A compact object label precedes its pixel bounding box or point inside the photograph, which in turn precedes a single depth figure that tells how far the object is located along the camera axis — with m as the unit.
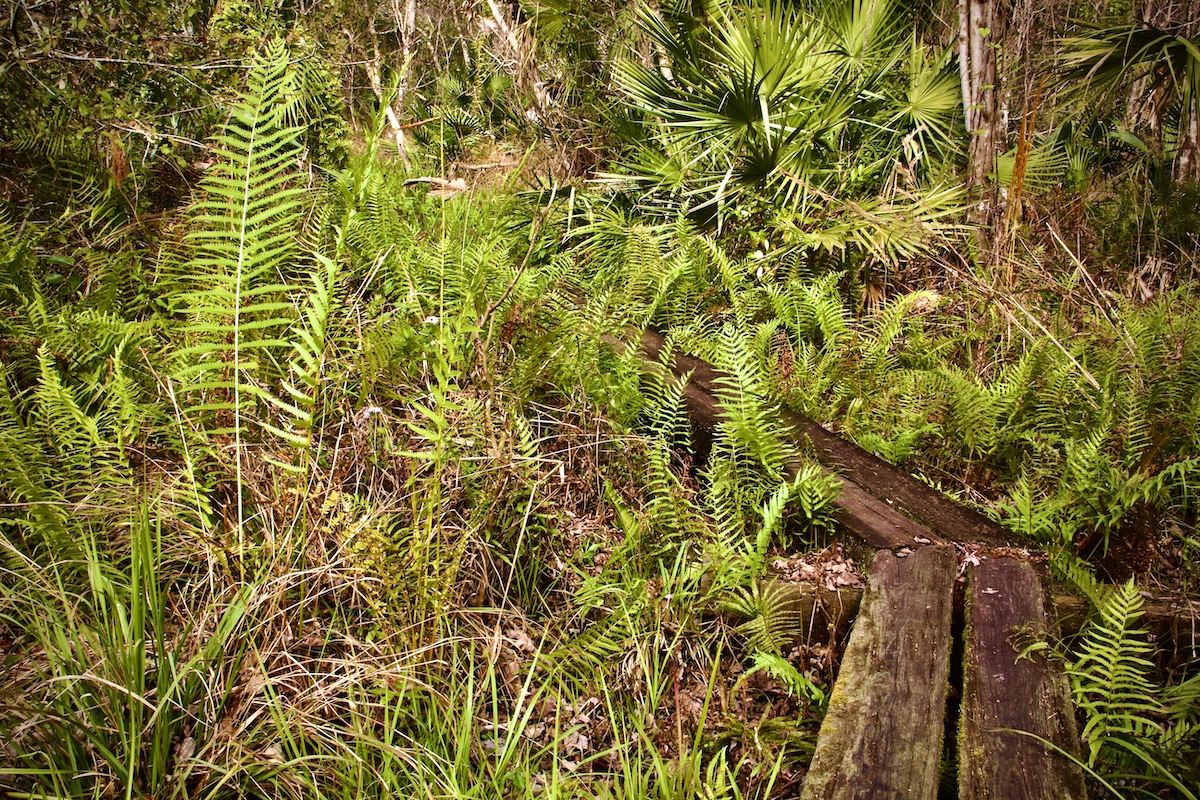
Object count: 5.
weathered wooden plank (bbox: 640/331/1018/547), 2.34
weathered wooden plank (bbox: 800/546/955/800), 1.53
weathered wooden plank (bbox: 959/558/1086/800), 1.51
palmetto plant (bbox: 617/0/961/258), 4.39
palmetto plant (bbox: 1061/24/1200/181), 3.78
